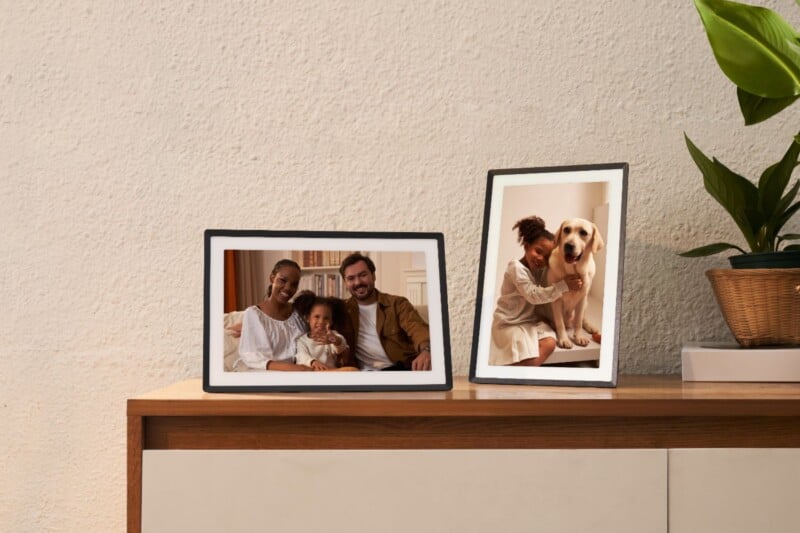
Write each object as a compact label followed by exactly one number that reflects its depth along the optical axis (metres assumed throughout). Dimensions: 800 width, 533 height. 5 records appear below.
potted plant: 1.08
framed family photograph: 1.00
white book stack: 1.06
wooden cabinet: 0.89
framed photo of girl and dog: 1.05
